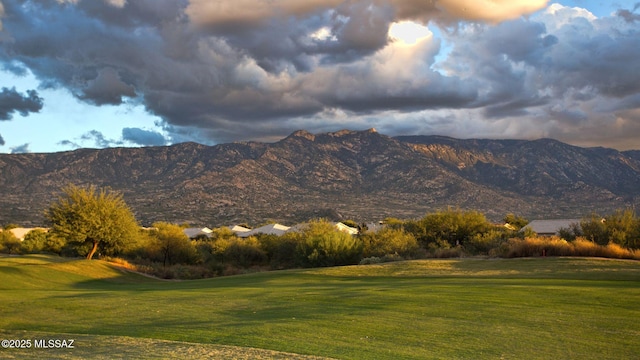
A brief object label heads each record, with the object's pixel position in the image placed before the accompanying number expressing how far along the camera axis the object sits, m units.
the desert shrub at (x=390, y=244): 53.70
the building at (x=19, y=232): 87.01
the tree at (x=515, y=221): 102.08
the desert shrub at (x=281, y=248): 63.90
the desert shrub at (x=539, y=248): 39.19
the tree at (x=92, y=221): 51.75
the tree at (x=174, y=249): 65.12
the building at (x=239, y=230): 98.18
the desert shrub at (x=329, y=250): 52.44
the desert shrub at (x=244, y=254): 67.06
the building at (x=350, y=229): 79.06
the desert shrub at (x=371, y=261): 45.81
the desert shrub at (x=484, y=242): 52.34
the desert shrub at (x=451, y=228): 61.12
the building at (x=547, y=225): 78.69
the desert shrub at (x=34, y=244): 70.62
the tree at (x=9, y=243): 74.31
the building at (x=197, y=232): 98.45
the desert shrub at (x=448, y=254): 45.50
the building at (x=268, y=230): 86.18
